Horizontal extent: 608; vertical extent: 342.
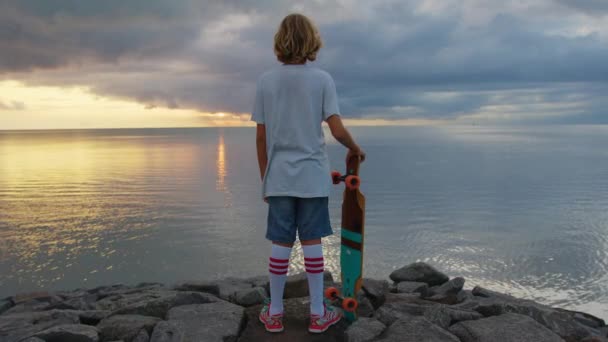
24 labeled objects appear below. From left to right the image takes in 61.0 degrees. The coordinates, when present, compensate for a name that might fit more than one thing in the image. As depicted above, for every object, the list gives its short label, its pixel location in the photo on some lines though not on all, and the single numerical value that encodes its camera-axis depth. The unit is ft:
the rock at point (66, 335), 15.67
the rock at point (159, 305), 18.49
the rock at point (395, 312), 17.22
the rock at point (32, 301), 23.71
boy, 14.93
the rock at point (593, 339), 17.31
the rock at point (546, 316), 17.88
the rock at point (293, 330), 16.29
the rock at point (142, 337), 15.84
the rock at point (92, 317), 18.57
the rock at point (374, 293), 19.97
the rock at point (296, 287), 20.86
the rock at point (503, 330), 16.20
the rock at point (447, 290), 23.46
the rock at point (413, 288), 24.71
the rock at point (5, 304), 24.81
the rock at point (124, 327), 16.39
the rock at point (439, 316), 17.13
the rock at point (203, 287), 22.67
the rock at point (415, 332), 15.62
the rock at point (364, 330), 15.74
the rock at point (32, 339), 15.15
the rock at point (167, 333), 15.66
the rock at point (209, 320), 16.16
